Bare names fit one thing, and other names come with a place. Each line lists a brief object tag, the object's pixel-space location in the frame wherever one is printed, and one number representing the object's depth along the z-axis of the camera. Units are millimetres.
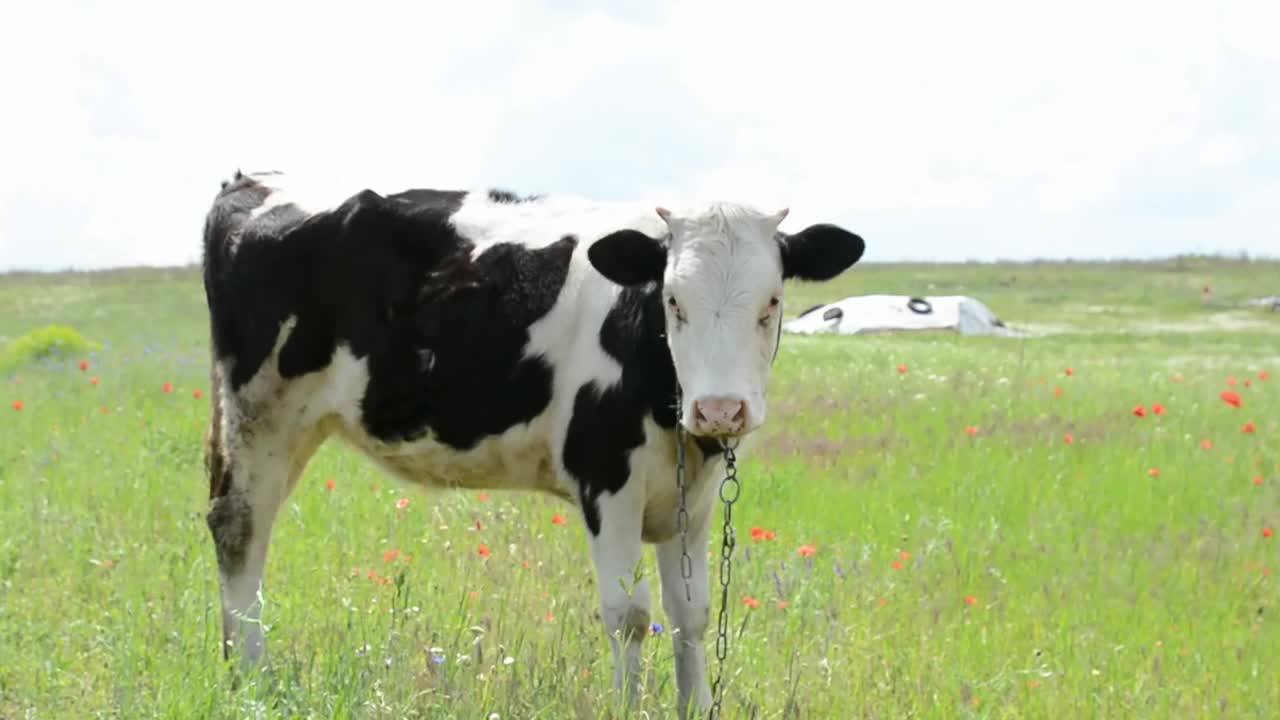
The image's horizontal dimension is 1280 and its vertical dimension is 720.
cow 5500
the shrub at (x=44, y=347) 22609
